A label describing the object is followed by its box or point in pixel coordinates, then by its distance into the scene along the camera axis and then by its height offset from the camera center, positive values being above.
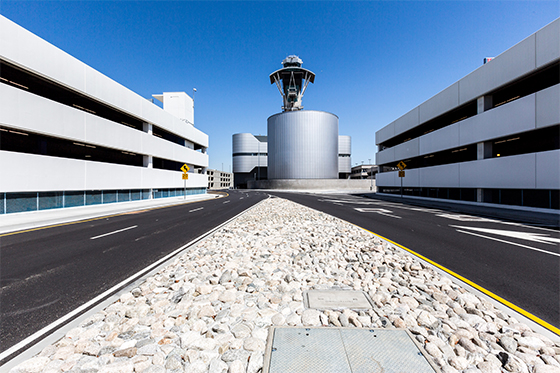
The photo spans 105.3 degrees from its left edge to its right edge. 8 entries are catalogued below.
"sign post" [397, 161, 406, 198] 26.34 +2.06
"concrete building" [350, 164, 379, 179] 100.62 +6.67
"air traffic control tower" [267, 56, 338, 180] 65.88 +13.85
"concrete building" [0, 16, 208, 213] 13.24 +4.16
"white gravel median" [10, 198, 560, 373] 2.23 -1.86
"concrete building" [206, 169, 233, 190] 102.69 +2.70
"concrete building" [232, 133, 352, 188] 87.62 +11.99
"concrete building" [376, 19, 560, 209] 14.38 +4.42
